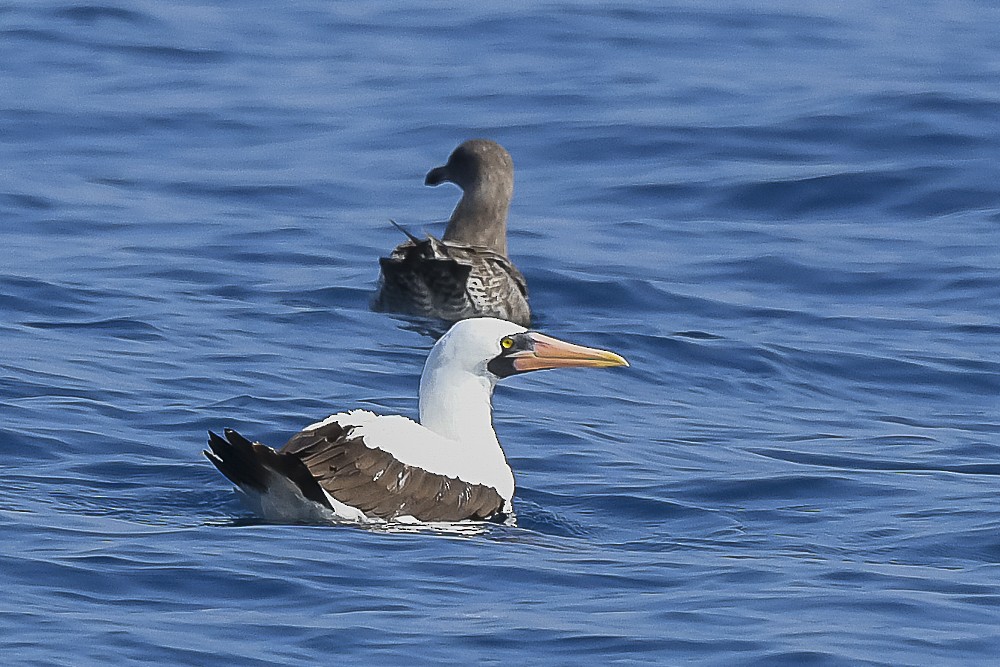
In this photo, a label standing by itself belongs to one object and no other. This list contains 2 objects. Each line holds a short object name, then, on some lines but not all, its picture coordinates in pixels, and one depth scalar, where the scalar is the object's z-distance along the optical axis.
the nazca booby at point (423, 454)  18.25
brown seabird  28.62
